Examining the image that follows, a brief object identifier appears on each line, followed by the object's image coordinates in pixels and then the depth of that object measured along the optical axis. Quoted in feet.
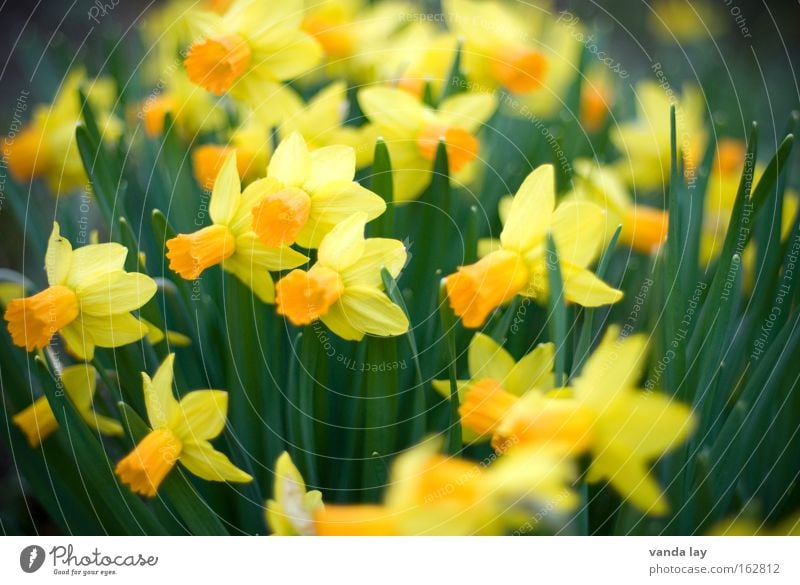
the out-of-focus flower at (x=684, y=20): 2.06
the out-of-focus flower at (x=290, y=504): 1.59
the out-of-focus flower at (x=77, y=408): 1.71
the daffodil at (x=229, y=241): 1.60
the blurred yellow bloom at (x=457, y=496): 1.60
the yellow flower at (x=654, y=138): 2.05
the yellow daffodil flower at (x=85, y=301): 1.60
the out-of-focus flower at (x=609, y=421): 1.52
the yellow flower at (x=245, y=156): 1.88
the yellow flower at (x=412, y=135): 1.76
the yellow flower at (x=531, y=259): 1.57
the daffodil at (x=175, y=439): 1.57
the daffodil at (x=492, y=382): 1.55
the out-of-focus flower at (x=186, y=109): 2.06
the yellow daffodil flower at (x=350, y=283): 1.52
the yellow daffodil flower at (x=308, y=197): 1.57
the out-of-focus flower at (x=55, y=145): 2.06
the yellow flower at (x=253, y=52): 1.82
